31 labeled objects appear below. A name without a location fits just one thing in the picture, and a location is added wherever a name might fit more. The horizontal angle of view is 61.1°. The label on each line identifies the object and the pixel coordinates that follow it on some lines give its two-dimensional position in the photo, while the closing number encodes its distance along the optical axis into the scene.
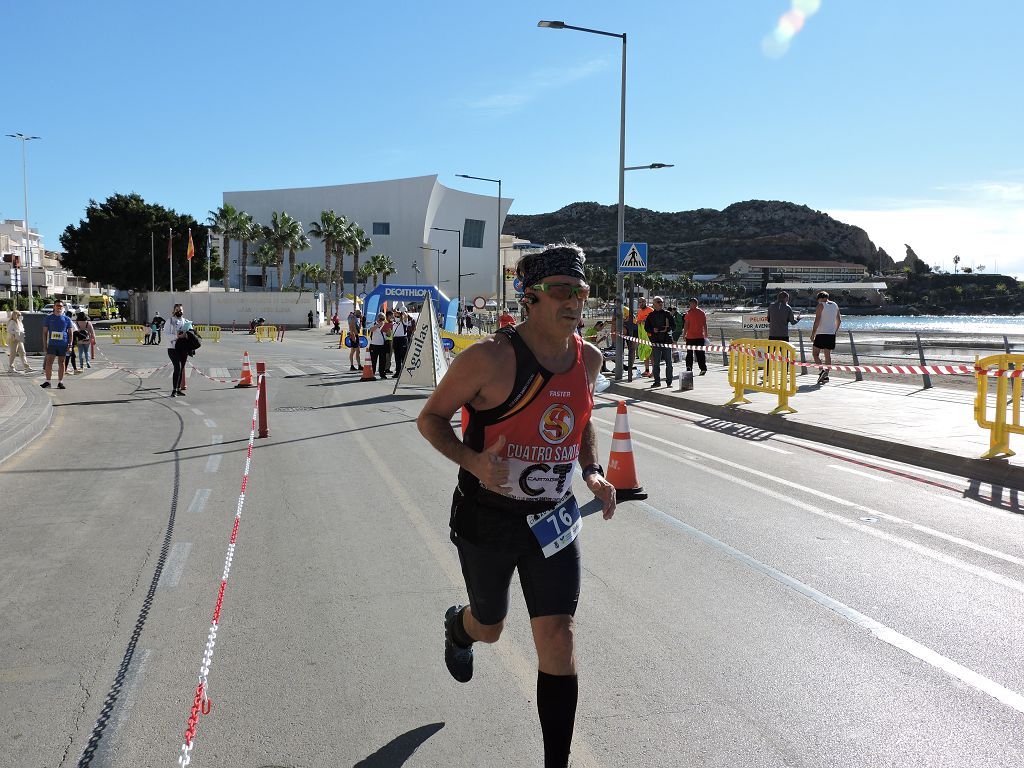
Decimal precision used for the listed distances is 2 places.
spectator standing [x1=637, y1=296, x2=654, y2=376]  23.03
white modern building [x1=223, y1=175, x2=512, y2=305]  123.94
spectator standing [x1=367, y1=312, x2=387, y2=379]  21.91
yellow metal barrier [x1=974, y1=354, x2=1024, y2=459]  9.59
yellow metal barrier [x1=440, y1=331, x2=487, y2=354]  25.62
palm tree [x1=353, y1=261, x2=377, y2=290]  114.19
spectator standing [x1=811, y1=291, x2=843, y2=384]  18.92
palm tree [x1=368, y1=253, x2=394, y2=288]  115.94
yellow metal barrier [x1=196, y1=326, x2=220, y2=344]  47.72
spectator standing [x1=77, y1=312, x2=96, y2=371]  25.67
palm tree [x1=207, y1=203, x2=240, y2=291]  90.25
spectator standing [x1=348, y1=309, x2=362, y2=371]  25.29
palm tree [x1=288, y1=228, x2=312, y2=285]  92.81
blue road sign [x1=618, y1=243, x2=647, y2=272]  20.55
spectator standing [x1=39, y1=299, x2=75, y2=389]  18.75
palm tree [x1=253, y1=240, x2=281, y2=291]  94.29
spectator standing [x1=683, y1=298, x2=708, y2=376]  21.38
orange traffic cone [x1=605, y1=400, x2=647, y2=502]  8.02
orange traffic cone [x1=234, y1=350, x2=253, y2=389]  20.11
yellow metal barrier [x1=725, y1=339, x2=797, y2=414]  14.38
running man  2.97
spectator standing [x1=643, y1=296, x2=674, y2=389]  19.62
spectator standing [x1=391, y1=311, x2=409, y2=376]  22.73
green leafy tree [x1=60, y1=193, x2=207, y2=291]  86.69
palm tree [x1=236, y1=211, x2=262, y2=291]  91.00
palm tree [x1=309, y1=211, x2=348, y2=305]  93.62
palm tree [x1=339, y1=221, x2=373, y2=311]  99.90
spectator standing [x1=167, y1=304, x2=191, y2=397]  16.89
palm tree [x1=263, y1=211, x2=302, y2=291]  91.00
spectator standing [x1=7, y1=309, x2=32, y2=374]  22.91
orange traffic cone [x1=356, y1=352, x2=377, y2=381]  22.41
